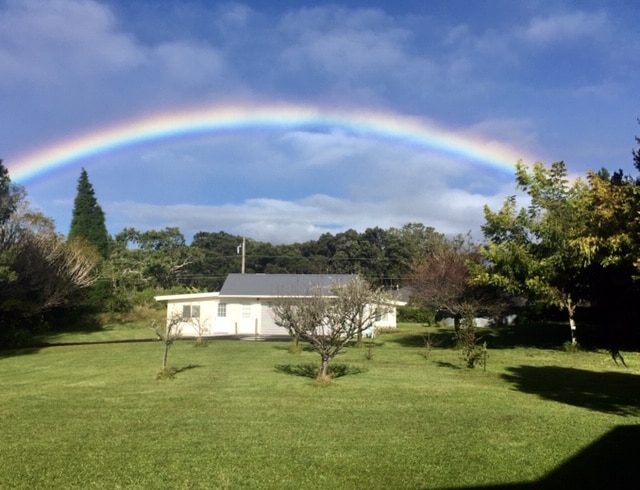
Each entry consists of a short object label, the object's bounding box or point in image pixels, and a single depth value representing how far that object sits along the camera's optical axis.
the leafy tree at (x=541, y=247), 21.45
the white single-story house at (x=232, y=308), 33.25
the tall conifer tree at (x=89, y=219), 44.53
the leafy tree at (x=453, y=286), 25.11
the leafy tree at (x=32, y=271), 24.53
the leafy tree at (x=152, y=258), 45.42
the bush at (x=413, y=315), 38.97
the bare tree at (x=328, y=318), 12.71
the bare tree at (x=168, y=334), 13.48
